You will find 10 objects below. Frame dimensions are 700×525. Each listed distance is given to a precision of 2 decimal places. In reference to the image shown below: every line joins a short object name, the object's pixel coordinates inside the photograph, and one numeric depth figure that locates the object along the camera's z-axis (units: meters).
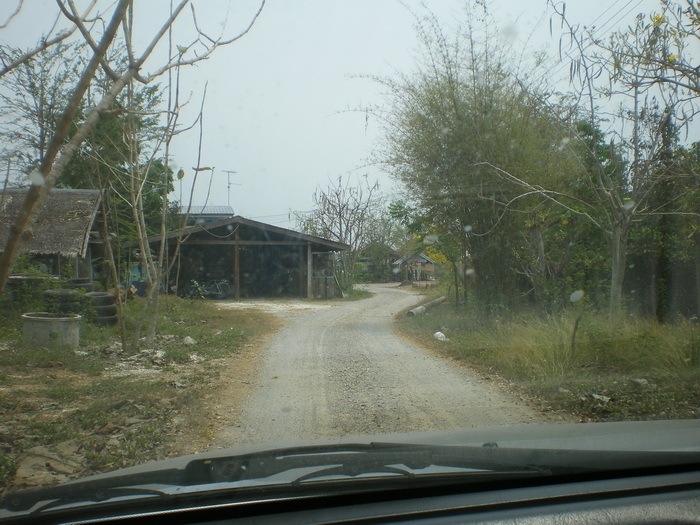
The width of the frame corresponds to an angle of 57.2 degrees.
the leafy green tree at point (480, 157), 13.87
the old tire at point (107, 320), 13.53
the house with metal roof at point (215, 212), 38.21
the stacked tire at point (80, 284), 15.16
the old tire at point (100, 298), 13.49
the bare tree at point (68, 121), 4.49
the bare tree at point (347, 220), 38.50
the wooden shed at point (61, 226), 16.17
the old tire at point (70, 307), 12.83
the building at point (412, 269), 53.00
